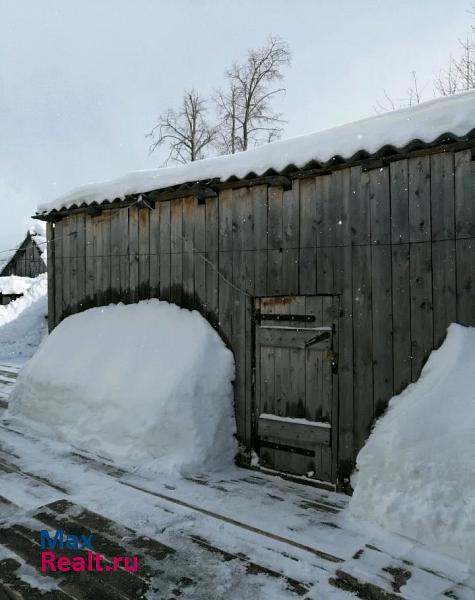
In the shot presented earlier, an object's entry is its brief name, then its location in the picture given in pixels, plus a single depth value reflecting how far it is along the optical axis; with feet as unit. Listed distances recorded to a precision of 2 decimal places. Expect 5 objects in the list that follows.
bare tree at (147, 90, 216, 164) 78.64
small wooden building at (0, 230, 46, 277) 119.34
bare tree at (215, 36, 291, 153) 73.61
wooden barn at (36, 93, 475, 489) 14.88
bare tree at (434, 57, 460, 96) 55.31
